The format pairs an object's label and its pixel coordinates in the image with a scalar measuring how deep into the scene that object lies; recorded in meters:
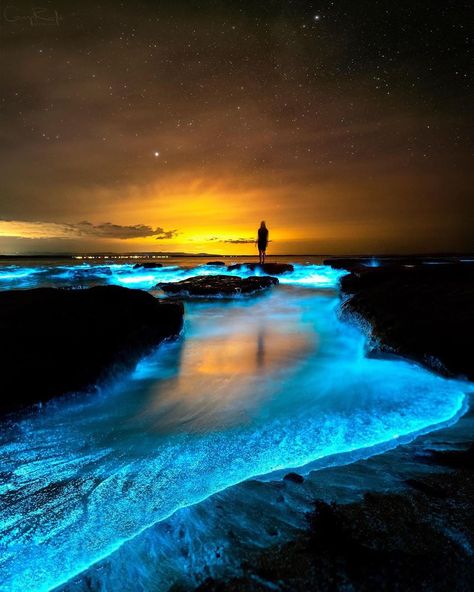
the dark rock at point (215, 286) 13.58
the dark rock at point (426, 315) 4.00
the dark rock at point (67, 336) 3.11
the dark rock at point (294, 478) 1.95
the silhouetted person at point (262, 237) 20.07
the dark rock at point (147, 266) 38.32
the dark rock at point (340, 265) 26.83
